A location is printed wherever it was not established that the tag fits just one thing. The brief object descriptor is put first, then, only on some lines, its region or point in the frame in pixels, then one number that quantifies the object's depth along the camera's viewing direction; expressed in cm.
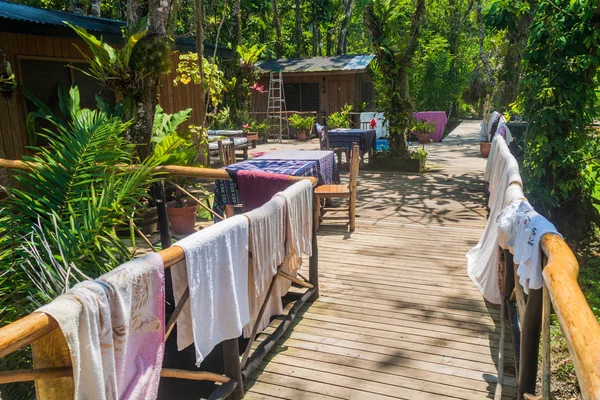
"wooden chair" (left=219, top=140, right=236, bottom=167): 822
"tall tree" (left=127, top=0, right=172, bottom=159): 650
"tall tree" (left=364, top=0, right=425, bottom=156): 1048
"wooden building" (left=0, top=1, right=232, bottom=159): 676
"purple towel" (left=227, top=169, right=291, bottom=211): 436
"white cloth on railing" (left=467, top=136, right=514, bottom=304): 428
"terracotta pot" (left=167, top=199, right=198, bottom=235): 655
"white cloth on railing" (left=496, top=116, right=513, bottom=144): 801
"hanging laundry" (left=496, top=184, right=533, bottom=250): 288
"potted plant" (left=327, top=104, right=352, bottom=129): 1570
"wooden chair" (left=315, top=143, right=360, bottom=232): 659
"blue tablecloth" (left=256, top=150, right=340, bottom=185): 686
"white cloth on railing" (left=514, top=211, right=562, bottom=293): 229
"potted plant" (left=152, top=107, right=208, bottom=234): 588
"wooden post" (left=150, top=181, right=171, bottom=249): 462
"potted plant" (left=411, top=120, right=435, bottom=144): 1135
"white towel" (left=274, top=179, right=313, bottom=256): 357
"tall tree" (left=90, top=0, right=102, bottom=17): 1523
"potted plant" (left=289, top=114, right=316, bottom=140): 1816
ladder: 1903
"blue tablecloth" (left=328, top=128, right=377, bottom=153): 1121
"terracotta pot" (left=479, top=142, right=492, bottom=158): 1325
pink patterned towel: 160
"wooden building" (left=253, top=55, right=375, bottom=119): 1945
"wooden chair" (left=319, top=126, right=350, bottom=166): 1136
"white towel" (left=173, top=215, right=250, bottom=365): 244
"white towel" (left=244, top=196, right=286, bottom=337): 306
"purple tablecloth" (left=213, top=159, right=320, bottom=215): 598
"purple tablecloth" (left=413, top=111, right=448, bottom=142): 1738
